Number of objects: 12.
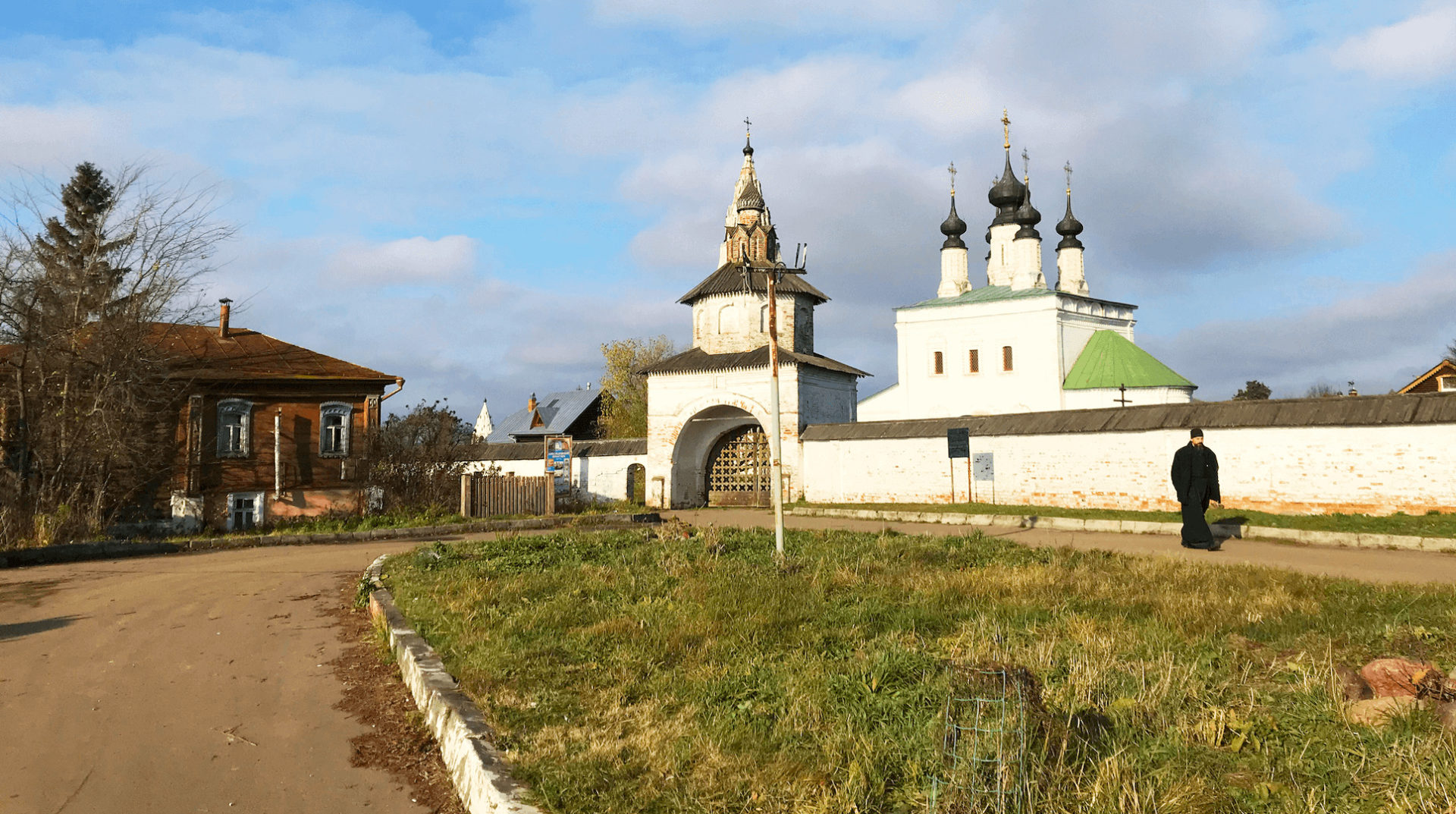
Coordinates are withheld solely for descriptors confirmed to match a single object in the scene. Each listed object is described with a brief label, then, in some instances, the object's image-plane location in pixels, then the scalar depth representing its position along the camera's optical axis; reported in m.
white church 38.97
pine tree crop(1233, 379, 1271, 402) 70.75
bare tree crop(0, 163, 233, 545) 16.50
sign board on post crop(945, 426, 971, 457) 22.47
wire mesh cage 3.44
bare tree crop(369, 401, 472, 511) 22.92
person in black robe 12.89
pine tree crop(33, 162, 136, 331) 17.77
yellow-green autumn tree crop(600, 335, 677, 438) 51.66
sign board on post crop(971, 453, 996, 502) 23.02
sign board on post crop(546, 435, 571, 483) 26.36
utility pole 10.72
